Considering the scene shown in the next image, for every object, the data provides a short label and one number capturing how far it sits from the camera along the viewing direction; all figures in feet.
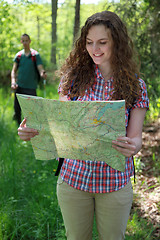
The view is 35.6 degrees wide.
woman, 4.54
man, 14.76
